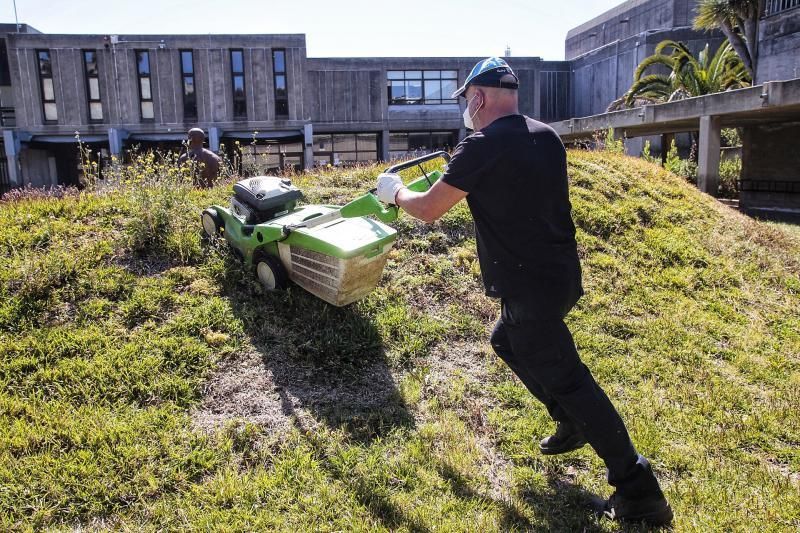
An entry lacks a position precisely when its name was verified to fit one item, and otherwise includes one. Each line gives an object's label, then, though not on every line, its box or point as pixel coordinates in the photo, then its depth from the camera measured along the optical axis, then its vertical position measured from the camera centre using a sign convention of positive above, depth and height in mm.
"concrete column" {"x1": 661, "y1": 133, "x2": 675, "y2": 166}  23875 +319
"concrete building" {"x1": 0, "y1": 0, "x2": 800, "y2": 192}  29312 +3603
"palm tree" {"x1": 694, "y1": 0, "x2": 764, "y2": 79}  22625 +5292
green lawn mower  4137 -581
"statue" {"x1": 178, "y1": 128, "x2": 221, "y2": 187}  8443 +56
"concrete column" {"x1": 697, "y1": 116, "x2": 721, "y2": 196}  16406 -97
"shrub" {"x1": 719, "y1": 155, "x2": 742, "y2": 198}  21625 -974
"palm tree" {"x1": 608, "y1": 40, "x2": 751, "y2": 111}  22688 +3062
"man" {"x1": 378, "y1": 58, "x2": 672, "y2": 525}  2721 -522
